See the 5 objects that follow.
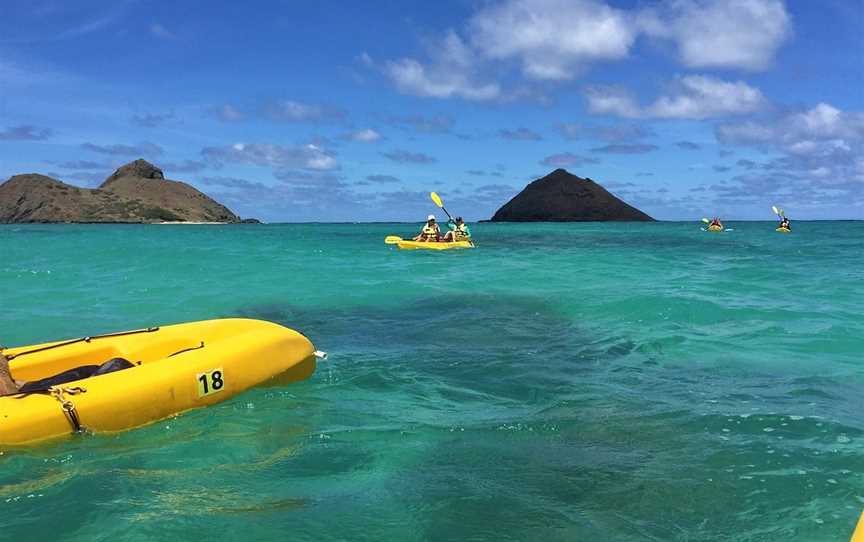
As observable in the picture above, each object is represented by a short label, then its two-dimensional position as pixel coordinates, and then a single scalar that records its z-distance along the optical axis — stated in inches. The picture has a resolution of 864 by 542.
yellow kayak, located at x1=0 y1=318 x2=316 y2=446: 185.8
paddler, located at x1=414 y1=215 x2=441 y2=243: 979.9
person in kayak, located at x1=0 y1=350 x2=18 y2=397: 192.2
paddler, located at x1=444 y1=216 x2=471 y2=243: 994.0
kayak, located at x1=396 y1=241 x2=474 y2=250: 961.5
